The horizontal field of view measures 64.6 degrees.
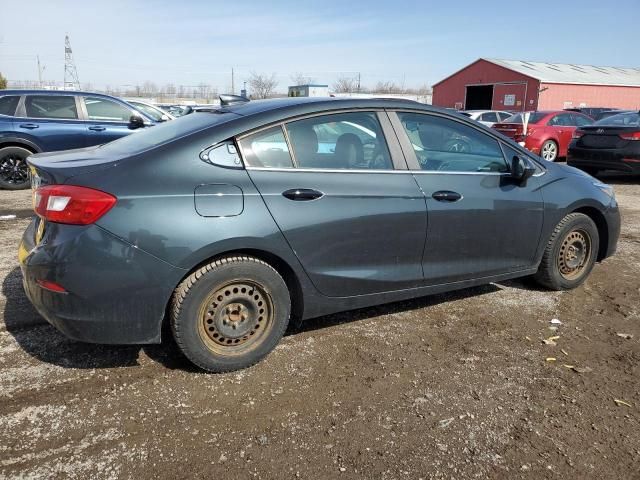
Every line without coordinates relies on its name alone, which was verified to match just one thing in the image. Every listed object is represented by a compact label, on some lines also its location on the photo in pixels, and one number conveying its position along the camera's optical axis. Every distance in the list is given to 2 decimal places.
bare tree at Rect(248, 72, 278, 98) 66.94
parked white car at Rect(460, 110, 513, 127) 17.11
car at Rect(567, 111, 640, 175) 9.34
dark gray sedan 2.61
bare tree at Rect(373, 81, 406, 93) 86.45
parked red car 13.53
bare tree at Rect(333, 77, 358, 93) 72.56
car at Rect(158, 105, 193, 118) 19.35
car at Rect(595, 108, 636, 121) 19.69
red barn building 34.47
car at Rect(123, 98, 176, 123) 9.38
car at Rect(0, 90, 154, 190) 8.27
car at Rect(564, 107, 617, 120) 20.88
